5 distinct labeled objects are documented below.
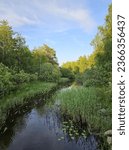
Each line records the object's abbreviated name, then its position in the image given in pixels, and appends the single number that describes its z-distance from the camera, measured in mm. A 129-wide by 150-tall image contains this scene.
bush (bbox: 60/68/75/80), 25288
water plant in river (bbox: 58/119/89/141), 4300
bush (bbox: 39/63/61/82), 15620
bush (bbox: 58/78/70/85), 18560
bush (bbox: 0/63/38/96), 6505
